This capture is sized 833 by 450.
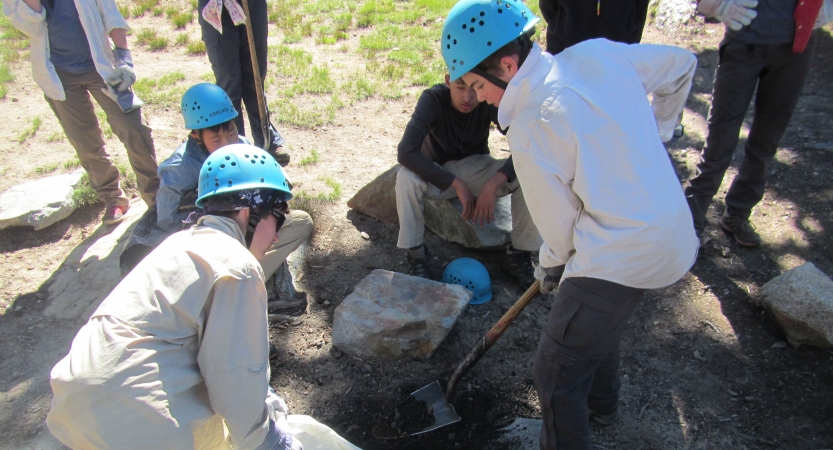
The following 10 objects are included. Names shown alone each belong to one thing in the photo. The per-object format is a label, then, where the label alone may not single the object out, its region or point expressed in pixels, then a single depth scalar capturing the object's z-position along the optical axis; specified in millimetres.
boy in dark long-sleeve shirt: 3434
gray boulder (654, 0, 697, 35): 6941
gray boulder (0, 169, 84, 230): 4219
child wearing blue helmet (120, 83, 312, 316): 3258
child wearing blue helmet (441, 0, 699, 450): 1840
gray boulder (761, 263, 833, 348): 2965
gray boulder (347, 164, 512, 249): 3783
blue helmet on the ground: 3455
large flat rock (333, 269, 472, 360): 3121
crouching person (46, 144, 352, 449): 1678
